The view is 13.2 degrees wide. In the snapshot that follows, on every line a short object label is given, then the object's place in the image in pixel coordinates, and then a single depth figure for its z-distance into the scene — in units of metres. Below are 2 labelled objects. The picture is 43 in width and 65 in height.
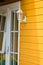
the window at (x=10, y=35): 4.64
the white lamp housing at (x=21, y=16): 4.08
